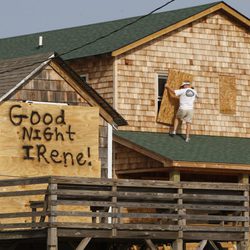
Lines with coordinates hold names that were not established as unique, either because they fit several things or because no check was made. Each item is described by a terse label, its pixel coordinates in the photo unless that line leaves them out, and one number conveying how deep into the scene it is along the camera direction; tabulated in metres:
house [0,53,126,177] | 29.16
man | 36.84
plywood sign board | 28.58
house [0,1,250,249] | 35.78
